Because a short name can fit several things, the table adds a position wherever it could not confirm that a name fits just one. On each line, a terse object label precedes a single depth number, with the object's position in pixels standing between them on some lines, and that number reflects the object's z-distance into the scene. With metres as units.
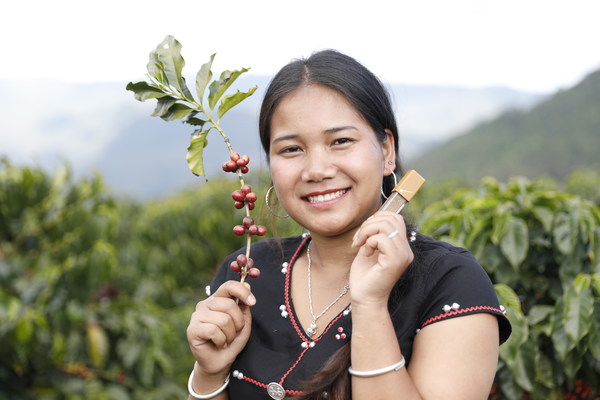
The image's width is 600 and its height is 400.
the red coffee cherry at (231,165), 1.72
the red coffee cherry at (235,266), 1.71
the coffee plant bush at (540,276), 2.19
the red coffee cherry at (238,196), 1.72
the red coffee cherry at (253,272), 1.69
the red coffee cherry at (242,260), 1.70
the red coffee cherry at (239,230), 1.69
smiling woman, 1.41
